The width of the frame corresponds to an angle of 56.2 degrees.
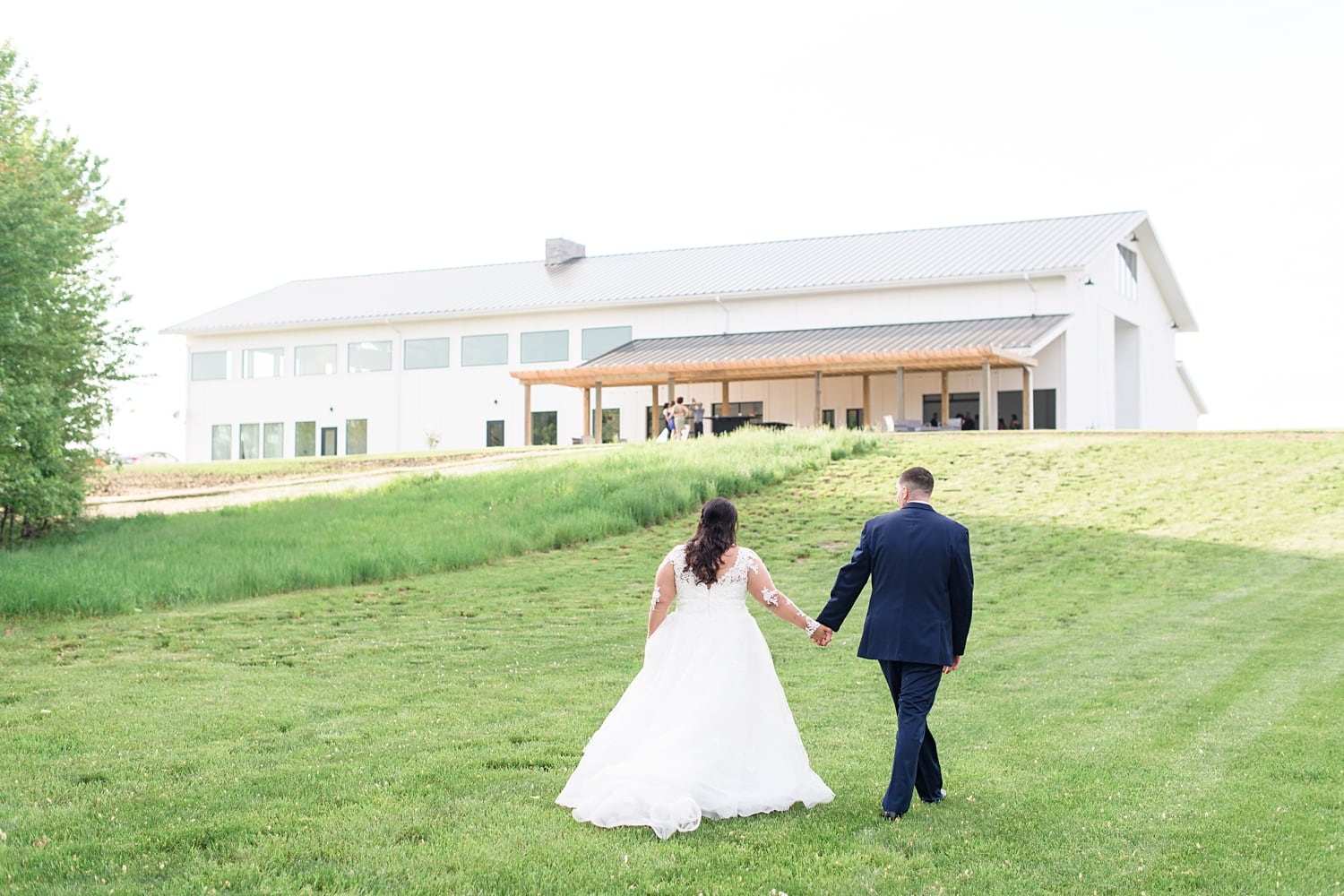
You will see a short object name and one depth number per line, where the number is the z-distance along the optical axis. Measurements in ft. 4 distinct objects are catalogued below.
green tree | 63.36
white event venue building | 126.11
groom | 20.66
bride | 20.49
